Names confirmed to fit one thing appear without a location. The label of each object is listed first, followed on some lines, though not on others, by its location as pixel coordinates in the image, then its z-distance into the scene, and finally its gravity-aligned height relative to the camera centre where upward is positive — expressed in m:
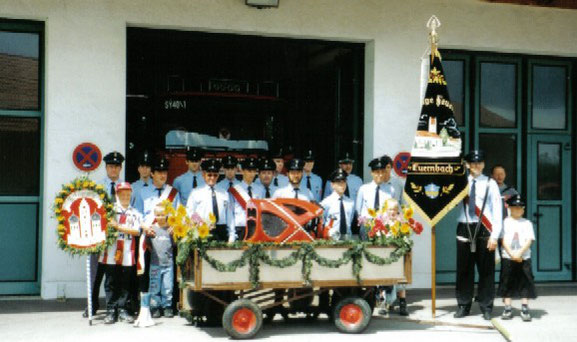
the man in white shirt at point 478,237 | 9.81 -0.76
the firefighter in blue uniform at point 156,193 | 9.83 -0.23
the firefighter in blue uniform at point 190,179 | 10.34 -0.05
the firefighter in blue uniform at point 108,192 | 9.48 -0.24
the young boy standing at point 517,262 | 9.60 -1.05
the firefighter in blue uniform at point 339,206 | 9.77 -0.38
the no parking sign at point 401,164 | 11.84 +0.21
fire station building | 10.64 +1.27
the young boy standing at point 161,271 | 9.41 -1.20
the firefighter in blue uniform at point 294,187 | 9.87 -0.14
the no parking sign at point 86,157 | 10.58 +0.24
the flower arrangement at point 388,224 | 8.79 -0.54
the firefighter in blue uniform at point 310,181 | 11.05 -0.06
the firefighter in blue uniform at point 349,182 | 11.03 -0.07
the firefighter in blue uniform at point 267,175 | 10.34 +0.02
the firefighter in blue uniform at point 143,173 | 9.98 +0.02
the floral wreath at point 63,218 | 8.67 -0.42
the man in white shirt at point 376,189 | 10.11 -0.16
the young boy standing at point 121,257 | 8.97 -0.98
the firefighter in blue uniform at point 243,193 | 9.65 -0.23
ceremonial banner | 9.65 +0.27
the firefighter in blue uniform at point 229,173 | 9.88 +0.04
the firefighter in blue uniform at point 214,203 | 9.38 -0.34
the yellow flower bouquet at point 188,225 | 8.12 -0.54
